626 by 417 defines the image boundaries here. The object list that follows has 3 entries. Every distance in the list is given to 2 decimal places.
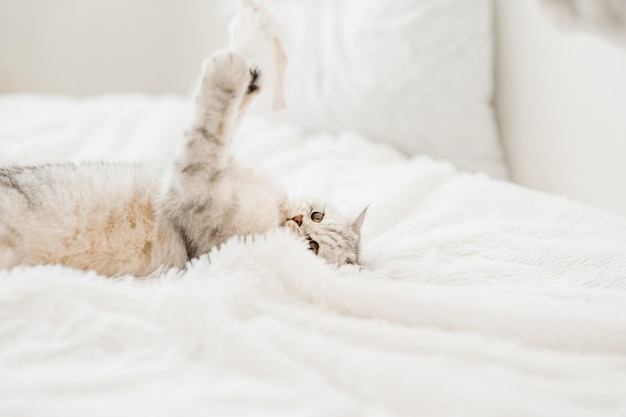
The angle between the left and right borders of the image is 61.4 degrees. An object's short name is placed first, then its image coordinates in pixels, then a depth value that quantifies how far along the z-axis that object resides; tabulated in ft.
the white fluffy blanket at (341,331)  1.78
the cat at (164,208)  2.78
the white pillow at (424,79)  5.20
